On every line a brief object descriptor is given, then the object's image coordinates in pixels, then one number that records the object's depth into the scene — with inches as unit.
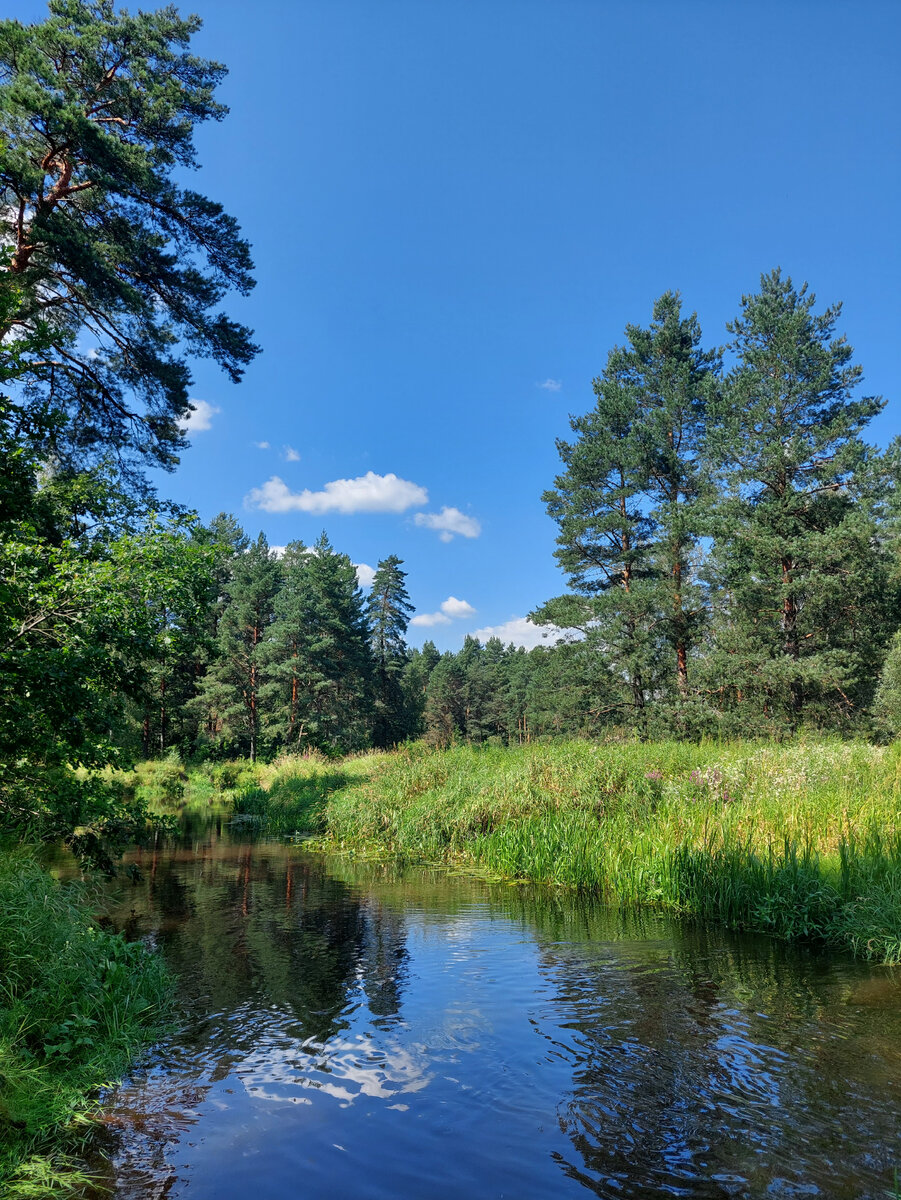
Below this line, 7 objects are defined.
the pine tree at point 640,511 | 1079.6
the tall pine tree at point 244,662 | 1736.0
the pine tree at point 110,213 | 433.4
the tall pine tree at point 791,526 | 896.9
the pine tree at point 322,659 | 1774.1
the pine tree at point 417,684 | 2628.0
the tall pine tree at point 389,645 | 2389.3
